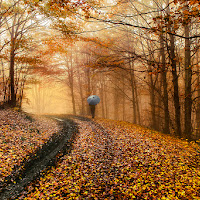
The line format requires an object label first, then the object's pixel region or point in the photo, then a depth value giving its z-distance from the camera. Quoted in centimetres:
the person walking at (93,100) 1171
